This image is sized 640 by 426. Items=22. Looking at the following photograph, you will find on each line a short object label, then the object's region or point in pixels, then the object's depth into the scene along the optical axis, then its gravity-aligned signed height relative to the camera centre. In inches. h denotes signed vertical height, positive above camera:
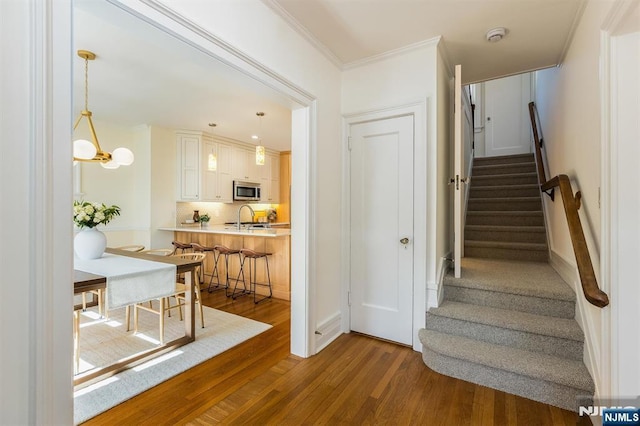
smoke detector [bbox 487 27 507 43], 94.0 +58.9
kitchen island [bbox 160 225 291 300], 162.4 -21.1
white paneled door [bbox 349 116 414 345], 106.0 -6.3
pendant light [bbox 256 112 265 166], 162.7 +32.3
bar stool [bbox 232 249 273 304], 159.0 -33.5
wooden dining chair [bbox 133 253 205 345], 105.0 -39.0
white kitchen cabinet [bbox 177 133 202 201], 215.3 +34.1
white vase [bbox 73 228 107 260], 109.5 -12.2
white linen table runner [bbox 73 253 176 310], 87.0 -21.3
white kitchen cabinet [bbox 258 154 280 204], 278.4 +31.3
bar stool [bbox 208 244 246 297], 170.4 -31.5
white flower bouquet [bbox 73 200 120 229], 106.0 -0.9
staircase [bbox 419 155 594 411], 75.3 -36.6
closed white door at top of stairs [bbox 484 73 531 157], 204.7 +70.0
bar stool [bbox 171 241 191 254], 191.8 -23.5
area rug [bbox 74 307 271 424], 78.0 -49.3
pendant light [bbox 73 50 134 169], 108.5 +25.1
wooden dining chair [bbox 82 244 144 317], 118.5 -35.8
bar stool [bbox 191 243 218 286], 184.5 -25.9
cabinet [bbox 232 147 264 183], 248.2 +41.0
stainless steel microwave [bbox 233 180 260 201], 247.0 +18.5
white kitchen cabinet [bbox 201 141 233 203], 222.9 +29.0
